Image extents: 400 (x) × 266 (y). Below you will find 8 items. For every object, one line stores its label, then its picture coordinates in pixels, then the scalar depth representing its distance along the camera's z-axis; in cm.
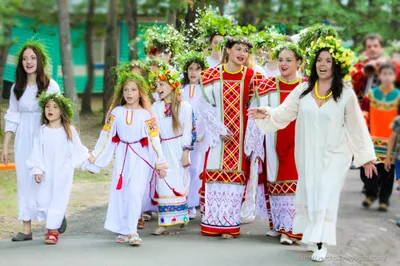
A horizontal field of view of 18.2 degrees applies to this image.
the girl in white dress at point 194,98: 1445
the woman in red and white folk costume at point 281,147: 1222
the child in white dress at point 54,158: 1181
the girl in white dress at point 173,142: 1292
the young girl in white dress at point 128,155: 1185
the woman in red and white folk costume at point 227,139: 1262
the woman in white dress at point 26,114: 1221
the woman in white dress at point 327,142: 1093
